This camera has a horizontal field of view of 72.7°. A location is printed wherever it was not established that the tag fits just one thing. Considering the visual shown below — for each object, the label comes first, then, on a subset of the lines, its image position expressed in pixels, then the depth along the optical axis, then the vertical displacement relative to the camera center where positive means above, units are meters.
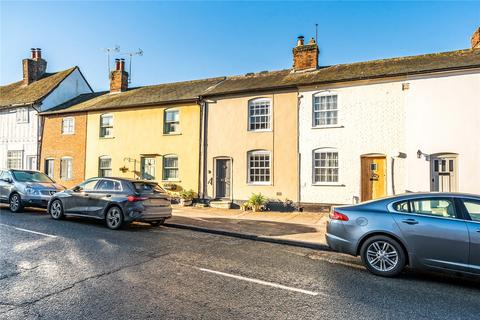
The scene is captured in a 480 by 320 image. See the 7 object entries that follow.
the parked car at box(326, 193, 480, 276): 5.27 -0.92
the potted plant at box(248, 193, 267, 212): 15.00 -1.14
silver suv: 12.27 -0.60
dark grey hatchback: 9.62 -0.83
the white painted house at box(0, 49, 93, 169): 22.64 +4.43
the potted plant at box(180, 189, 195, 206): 16.73 -1.07
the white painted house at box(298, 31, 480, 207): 12.51 +2.09
